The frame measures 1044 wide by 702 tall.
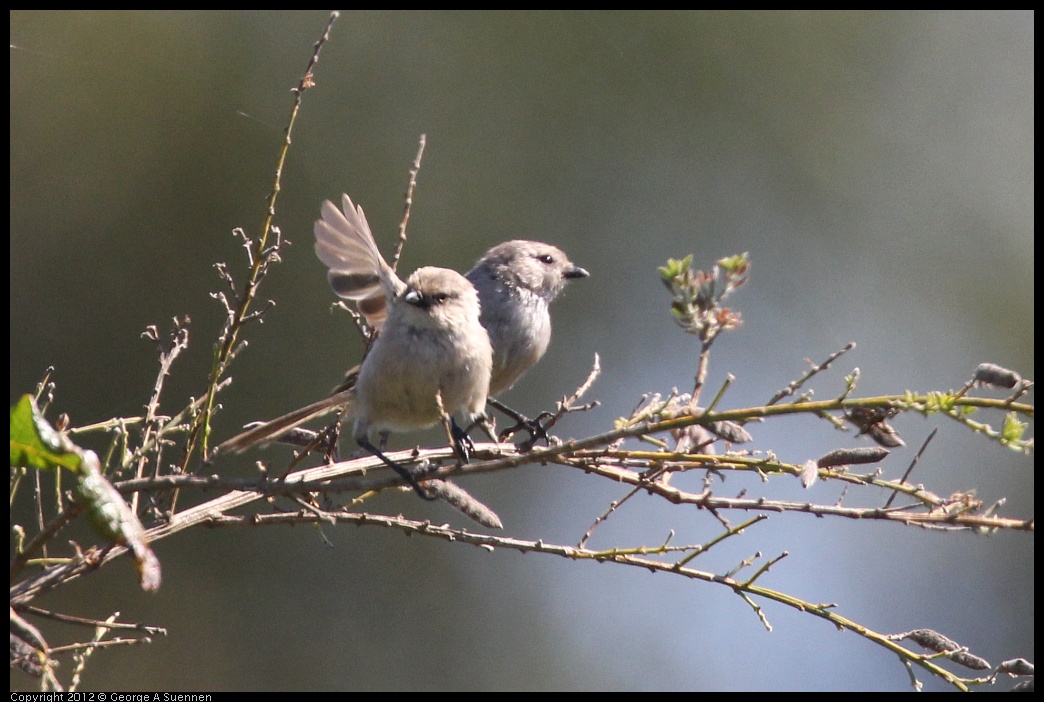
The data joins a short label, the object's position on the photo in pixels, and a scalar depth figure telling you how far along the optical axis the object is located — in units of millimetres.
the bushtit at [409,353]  6105
